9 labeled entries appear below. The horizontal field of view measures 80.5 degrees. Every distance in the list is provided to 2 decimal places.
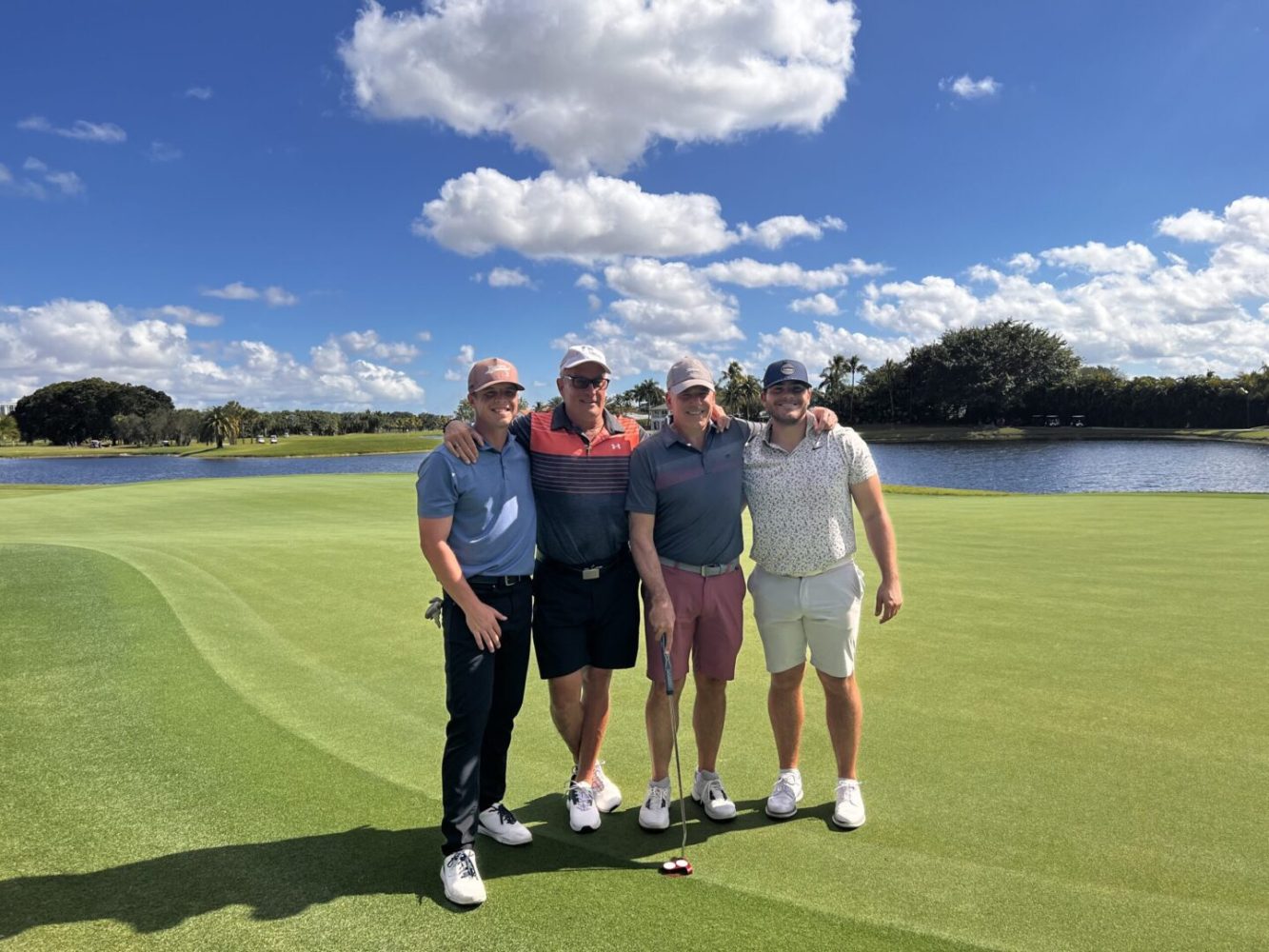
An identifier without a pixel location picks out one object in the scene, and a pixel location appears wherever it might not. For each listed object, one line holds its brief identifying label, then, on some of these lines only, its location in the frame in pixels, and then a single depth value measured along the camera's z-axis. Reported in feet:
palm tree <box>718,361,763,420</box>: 361.92
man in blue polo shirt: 11.10
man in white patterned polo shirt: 12.81
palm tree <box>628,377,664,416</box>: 437.17
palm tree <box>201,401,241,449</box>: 378.53
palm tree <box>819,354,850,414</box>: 366.22
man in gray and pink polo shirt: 12.49
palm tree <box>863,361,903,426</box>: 351.25
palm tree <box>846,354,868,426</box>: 372.58
